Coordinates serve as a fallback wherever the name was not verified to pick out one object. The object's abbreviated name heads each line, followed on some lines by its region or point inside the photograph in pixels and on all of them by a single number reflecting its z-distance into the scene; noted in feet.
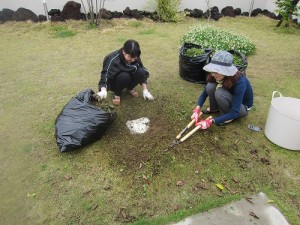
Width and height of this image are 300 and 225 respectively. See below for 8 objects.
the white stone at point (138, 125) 9.00
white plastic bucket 7.82
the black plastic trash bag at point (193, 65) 11.30
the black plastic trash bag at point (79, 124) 7.88
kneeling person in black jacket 8.73
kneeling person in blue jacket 7.86
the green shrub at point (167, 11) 20.29
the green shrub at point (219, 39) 13.83
